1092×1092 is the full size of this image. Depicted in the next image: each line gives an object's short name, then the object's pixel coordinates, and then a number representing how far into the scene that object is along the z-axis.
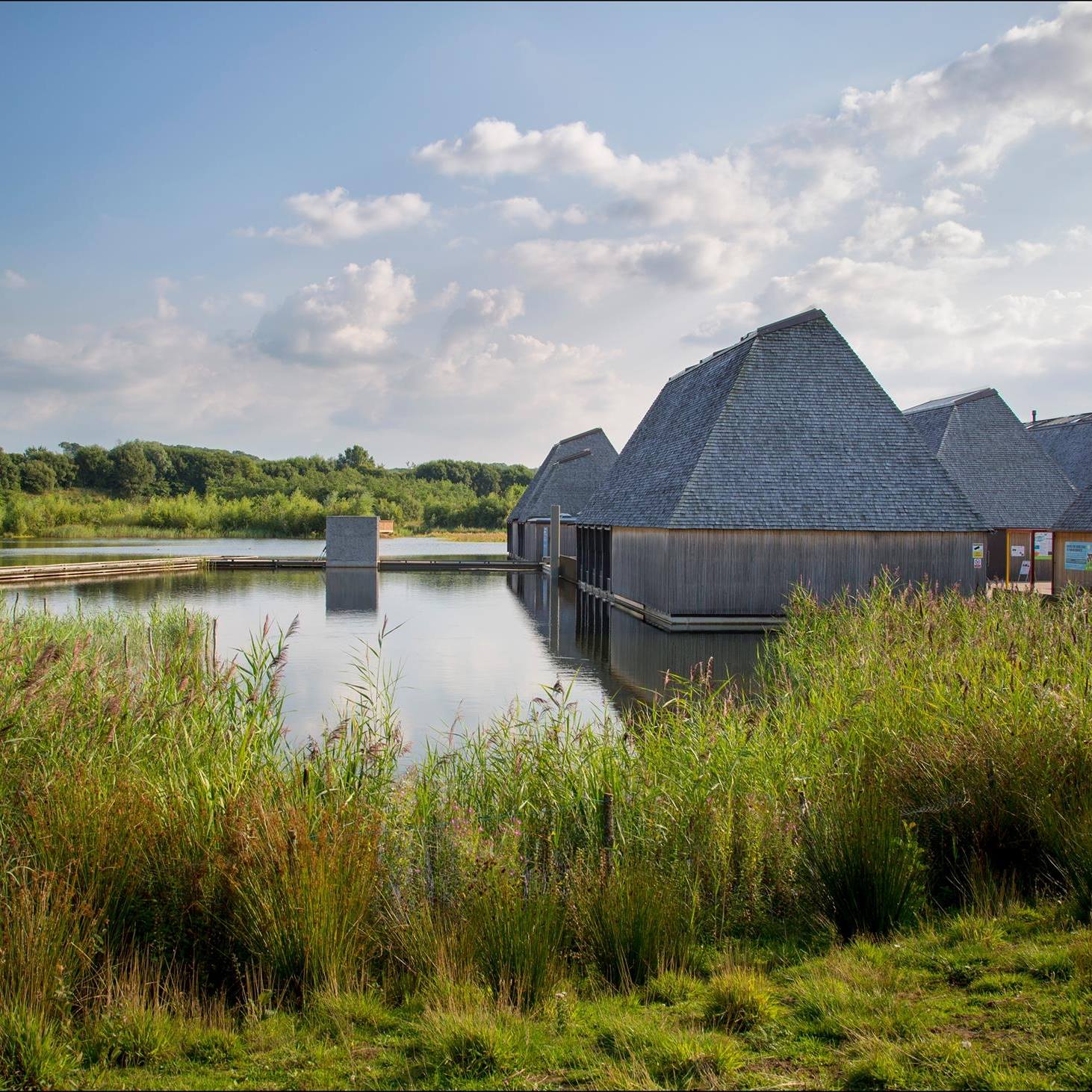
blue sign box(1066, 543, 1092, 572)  19.22
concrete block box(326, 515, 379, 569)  31.31
